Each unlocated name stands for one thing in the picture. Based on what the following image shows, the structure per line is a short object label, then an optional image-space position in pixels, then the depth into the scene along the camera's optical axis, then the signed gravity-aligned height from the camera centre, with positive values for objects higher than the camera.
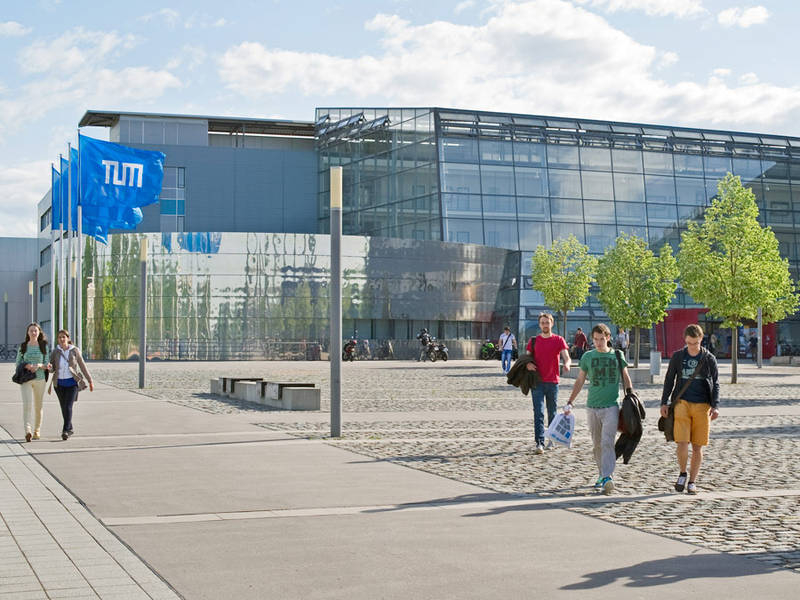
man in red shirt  13.95 -0.08
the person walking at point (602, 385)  10.76 -0.30
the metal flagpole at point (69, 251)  32.52 +4.00
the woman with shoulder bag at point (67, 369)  15.55 -0.03
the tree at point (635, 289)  44.81 +2.77
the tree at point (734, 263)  33.44 +2.82
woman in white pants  15.23 -0.05
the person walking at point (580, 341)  38.34 +0.54
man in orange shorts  10.43 -0.42
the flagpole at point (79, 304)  30.76 +1.96
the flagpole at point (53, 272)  38.38 +4.00
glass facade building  63.41 +11.15
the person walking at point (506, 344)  36.76 +0.45
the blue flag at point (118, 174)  31.52 +5.73
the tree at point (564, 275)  50.72 +3.88
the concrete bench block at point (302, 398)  21.28 -0.73
